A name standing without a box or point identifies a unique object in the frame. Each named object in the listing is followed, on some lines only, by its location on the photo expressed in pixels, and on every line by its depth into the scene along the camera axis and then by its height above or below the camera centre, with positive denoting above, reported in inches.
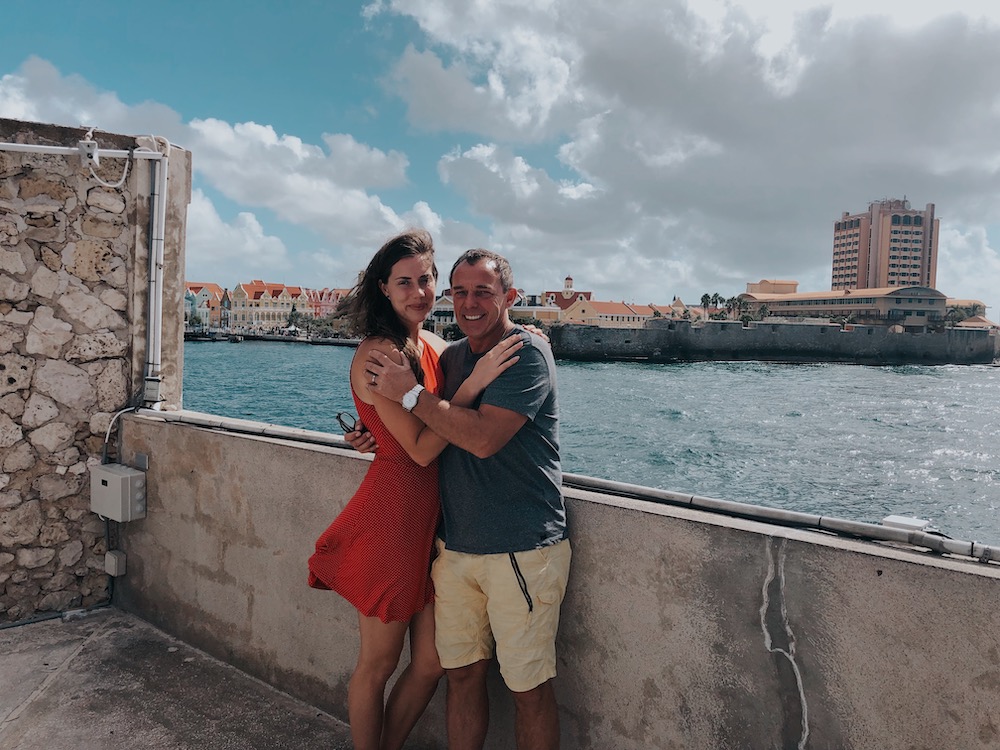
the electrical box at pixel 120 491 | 117.8 -25.1
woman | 70.1 -17.7
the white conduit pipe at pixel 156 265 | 129.1 +12.0
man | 62.6 -14.1
